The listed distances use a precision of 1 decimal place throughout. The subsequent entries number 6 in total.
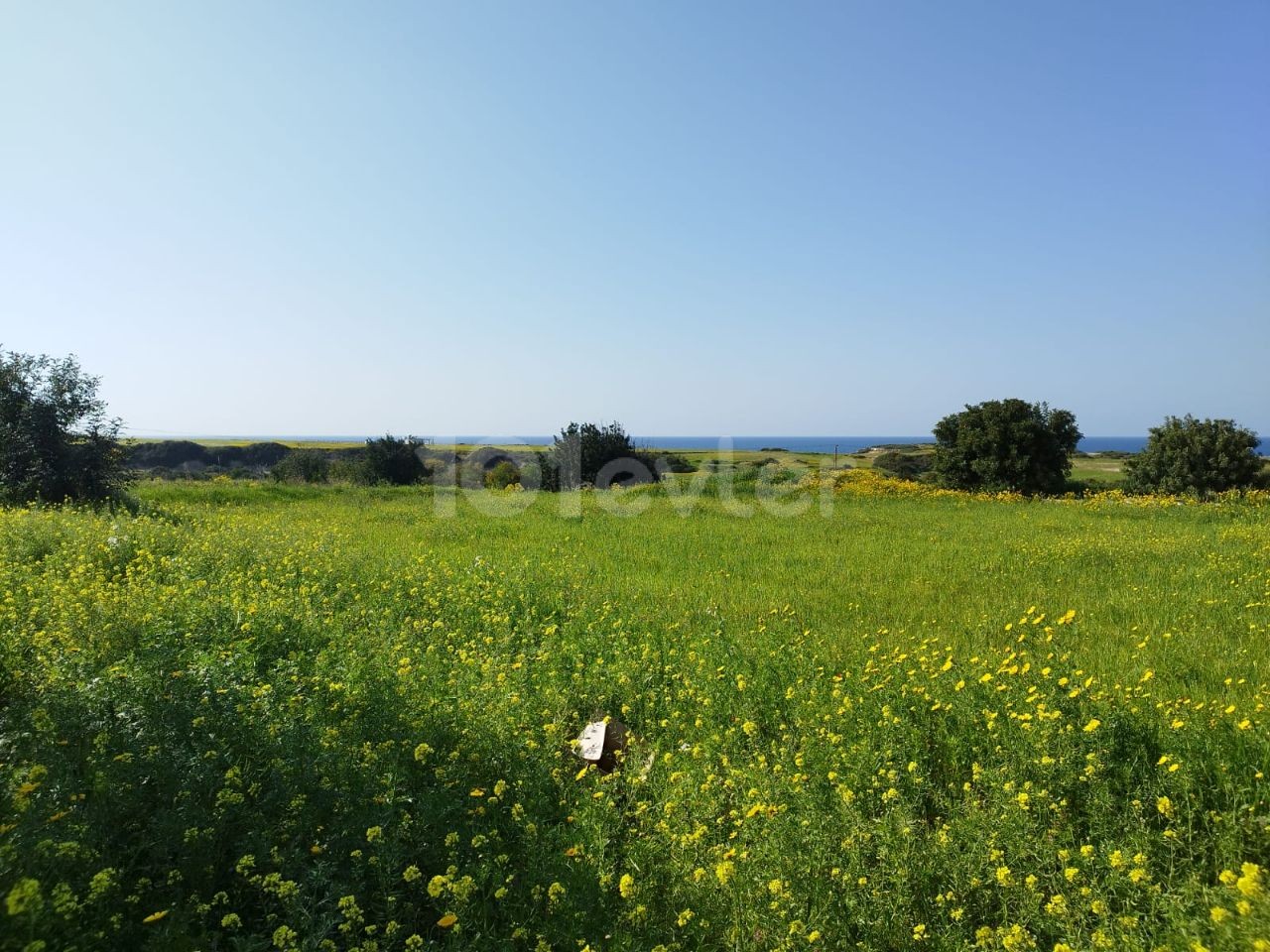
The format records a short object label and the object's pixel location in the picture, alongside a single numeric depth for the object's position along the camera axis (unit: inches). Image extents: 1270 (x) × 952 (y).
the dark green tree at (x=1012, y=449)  812.6
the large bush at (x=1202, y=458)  721.6
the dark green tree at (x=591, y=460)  959.0
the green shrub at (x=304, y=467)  1211.9
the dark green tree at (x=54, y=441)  498.0
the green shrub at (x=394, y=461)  1138.7
